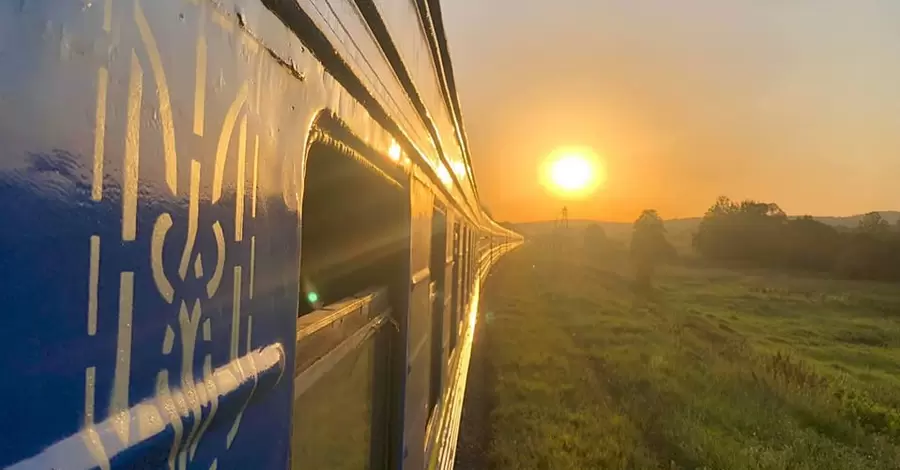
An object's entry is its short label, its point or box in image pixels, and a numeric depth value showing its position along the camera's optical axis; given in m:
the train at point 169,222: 0.45
